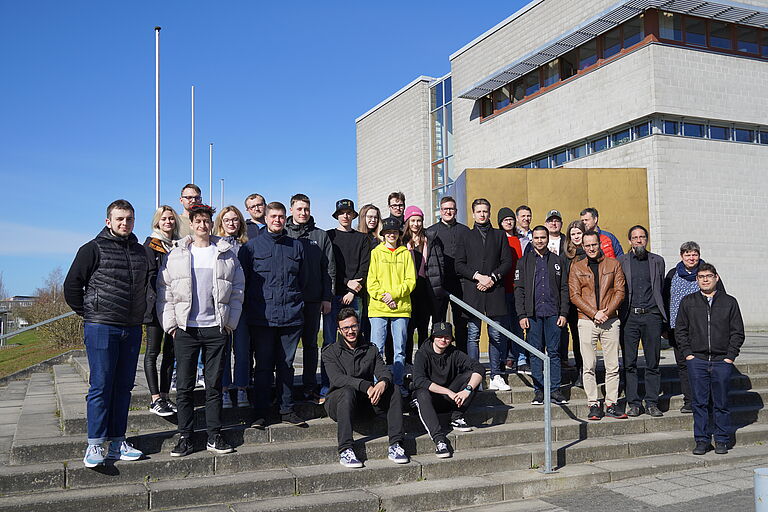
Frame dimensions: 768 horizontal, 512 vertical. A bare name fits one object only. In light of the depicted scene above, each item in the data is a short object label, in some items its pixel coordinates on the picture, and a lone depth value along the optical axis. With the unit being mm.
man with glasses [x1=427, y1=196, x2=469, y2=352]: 7215
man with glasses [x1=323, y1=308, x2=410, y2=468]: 5469
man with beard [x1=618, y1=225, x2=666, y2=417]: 7059
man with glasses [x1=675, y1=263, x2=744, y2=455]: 6438
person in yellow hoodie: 6352
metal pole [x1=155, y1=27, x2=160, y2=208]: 13992
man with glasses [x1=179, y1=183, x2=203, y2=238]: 6156
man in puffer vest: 4719
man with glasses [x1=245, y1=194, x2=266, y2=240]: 6688
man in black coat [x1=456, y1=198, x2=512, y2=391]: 7113
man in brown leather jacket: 6887
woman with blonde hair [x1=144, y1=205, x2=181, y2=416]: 5492
